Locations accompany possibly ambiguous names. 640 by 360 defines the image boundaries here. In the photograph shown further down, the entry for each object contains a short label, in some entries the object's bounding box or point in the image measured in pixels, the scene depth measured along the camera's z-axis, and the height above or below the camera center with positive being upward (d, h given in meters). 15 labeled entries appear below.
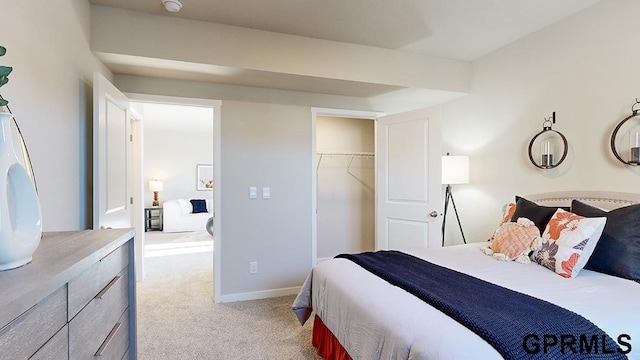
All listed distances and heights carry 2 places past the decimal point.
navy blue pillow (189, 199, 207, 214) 7.52 -0.60
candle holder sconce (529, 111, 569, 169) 2.66 +0.29
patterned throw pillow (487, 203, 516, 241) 2.59 -0.26
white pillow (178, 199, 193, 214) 7.35 -0.60
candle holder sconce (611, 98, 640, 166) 2.15 +0.30
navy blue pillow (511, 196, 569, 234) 2.26 -0.24
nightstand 7.51 -0.89
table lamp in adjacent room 7.64 -0.17
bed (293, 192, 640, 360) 1.21 -0.56
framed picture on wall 8.16 +0.07
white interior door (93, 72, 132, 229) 2.11 +0.17
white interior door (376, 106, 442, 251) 3.23 +0.00
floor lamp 3.34 +0.10
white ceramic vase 0.82 -0.08
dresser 0.66 -0.32
